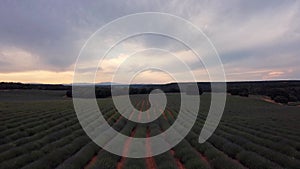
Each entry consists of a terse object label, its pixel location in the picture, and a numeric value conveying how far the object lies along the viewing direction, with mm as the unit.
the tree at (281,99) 71812
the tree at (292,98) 74731
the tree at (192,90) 66938
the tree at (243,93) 79456
